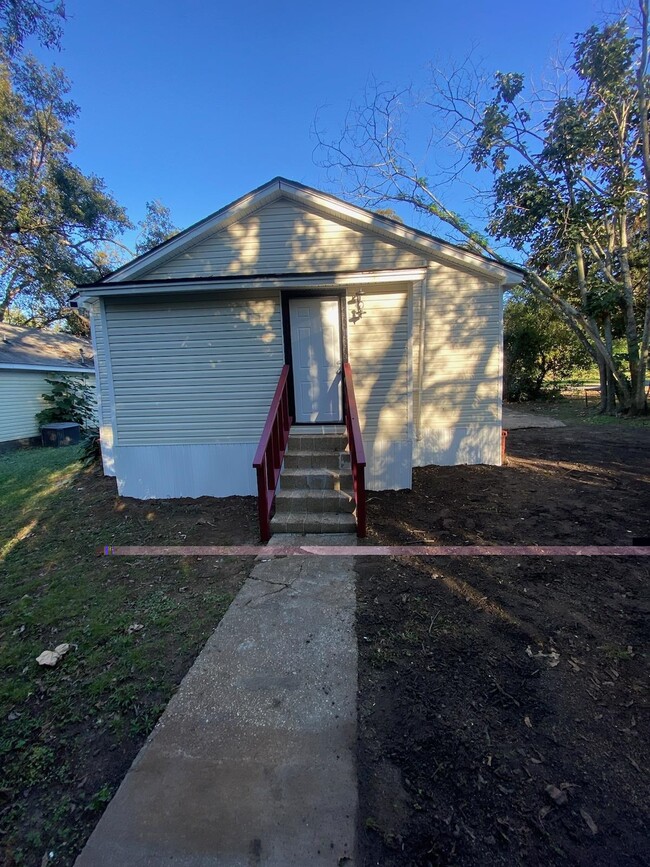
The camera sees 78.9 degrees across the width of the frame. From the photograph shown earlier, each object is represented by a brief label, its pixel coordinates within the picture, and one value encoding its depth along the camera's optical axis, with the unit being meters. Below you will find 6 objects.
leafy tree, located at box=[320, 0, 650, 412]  11.46
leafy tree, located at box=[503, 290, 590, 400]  20.09
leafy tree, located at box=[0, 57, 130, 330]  17.27
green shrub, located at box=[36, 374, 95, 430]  15.57
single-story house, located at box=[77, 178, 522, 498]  6.42
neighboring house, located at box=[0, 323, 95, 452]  14.48
